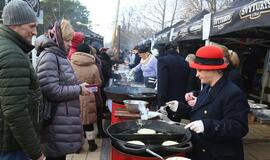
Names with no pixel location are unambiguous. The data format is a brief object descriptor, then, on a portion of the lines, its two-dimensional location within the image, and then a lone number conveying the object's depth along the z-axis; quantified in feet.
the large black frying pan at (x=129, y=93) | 15.46
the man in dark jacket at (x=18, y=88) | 7.17
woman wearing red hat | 8.39
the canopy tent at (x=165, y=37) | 36.87
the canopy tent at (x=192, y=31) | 22.34
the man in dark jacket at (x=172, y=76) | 17.56
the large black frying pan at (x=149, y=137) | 8.05
